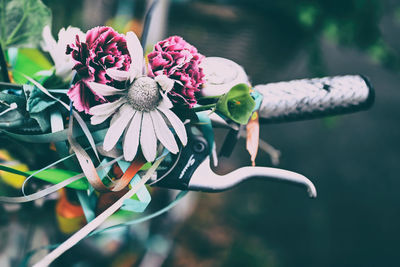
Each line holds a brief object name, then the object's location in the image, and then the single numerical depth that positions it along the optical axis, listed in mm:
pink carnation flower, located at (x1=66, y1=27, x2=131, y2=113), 339
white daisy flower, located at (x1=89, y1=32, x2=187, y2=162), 346
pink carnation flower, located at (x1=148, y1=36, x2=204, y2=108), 357
